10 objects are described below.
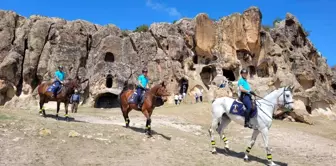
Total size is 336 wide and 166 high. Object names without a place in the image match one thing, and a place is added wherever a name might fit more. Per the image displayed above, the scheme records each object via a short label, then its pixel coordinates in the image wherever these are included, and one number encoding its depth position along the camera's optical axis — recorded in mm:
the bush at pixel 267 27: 38500
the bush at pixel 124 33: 34681
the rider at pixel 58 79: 13497
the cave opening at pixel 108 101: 32781
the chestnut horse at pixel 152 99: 11452
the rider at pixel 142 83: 12125
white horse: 10188
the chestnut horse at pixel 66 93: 13352
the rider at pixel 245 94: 10188
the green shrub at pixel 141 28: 42966
